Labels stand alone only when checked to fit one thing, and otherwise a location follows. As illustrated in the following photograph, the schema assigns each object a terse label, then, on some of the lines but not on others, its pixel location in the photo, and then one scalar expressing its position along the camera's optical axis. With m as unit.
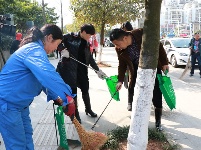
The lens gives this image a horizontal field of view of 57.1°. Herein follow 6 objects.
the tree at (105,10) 8.03
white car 7.94
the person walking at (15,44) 5.80
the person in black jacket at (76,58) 2.99
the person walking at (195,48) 6.43
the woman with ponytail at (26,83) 1.48
